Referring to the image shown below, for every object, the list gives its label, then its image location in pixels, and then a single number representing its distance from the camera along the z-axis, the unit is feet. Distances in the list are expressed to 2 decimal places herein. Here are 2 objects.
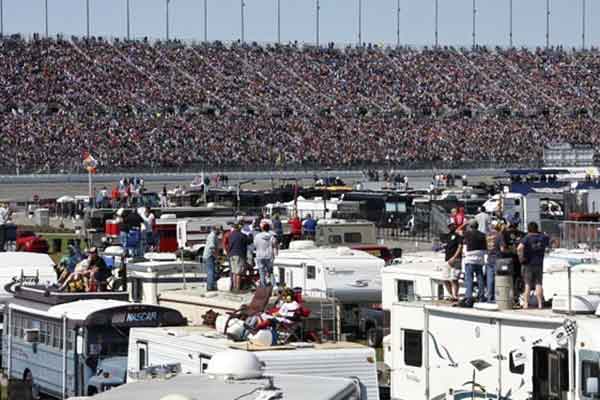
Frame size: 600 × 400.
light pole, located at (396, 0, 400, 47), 449.48
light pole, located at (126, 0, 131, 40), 417.08
